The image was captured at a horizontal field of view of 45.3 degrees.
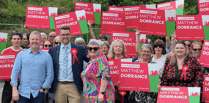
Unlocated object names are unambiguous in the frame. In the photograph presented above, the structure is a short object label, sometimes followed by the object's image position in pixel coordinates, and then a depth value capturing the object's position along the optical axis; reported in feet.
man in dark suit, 16.66
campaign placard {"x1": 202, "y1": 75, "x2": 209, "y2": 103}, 15.91
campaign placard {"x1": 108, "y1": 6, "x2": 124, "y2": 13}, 27.04
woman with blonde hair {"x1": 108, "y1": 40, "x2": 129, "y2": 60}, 18.69
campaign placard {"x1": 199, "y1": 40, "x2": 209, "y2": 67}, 17.46
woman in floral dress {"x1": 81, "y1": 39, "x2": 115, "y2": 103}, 14.80
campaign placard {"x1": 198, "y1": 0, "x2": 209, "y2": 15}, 20.92
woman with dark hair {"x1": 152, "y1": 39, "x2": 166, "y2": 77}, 18.71
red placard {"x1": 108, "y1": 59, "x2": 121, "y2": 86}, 18.17
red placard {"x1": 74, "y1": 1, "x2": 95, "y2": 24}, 27.17
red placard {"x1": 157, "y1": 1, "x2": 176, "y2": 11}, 25.10
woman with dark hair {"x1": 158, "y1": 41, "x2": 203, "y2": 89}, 15.35
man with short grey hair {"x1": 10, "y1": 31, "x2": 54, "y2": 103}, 15.57
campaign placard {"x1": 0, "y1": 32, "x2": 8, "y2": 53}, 21.83
